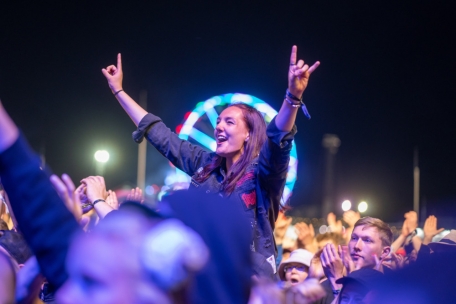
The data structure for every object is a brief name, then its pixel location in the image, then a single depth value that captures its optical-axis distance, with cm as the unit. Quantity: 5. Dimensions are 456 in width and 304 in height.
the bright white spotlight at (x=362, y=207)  2731
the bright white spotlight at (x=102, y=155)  1485
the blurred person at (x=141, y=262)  89
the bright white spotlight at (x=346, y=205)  2468
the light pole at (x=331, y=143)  1999
